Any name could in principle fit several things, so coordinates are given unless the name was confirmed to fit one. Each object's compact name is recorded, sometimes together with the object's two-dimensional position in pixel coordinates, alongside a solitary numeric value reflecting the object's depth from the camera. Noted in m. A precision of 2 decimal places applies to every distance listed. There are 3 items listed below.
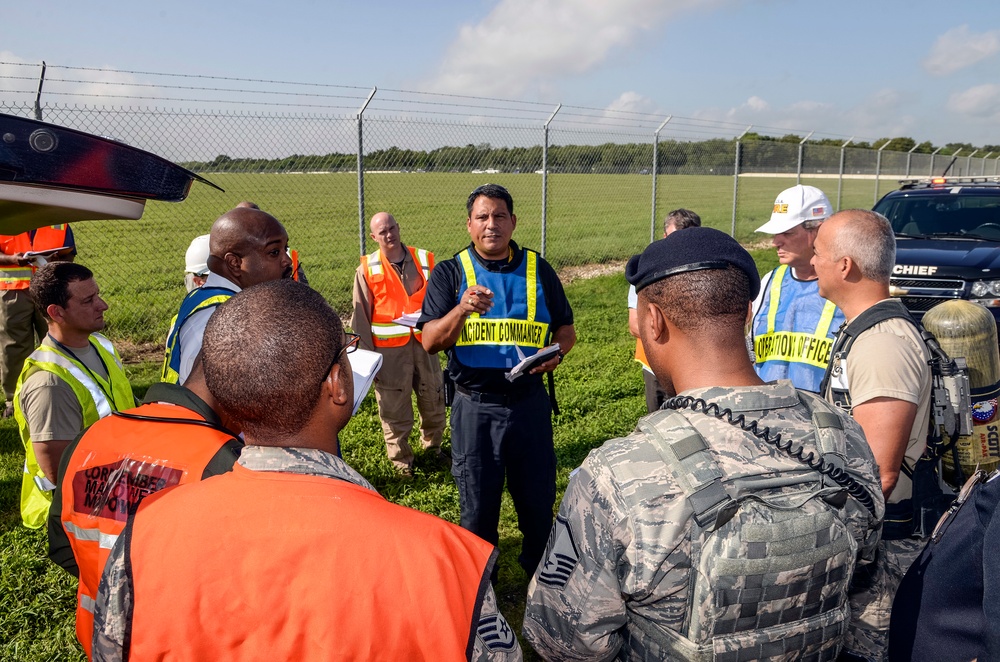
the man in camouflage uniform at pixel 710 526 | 1.46
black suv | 7.57
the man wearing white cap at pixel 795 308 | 3.32
